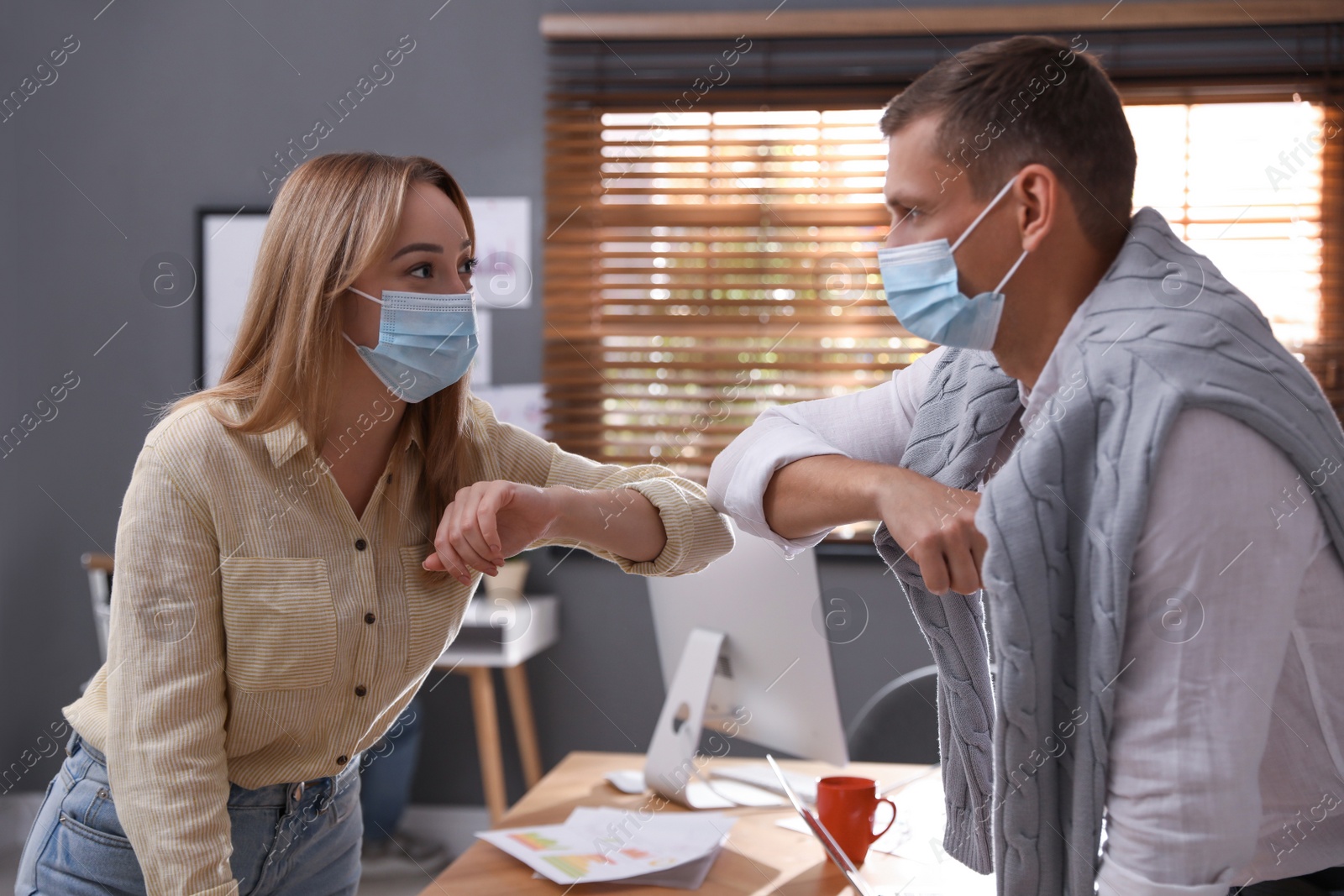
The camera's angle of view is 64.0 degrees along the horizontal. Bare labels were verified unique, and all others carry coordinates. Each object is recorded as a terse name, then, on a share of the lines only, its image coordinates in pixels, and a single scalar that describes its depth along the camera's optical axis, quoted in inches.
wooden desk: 53.4
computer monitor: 65.6
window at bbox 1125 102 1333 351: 131.1
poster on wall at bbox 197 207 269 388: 146.0
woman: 44.8
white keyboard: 70.5
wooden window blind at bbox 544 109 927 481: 137.8
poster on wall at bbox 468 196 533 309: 142.6
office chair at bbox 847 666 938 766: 85.2
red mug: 55.6
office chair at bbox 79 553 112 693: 127.2
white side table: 127.8
